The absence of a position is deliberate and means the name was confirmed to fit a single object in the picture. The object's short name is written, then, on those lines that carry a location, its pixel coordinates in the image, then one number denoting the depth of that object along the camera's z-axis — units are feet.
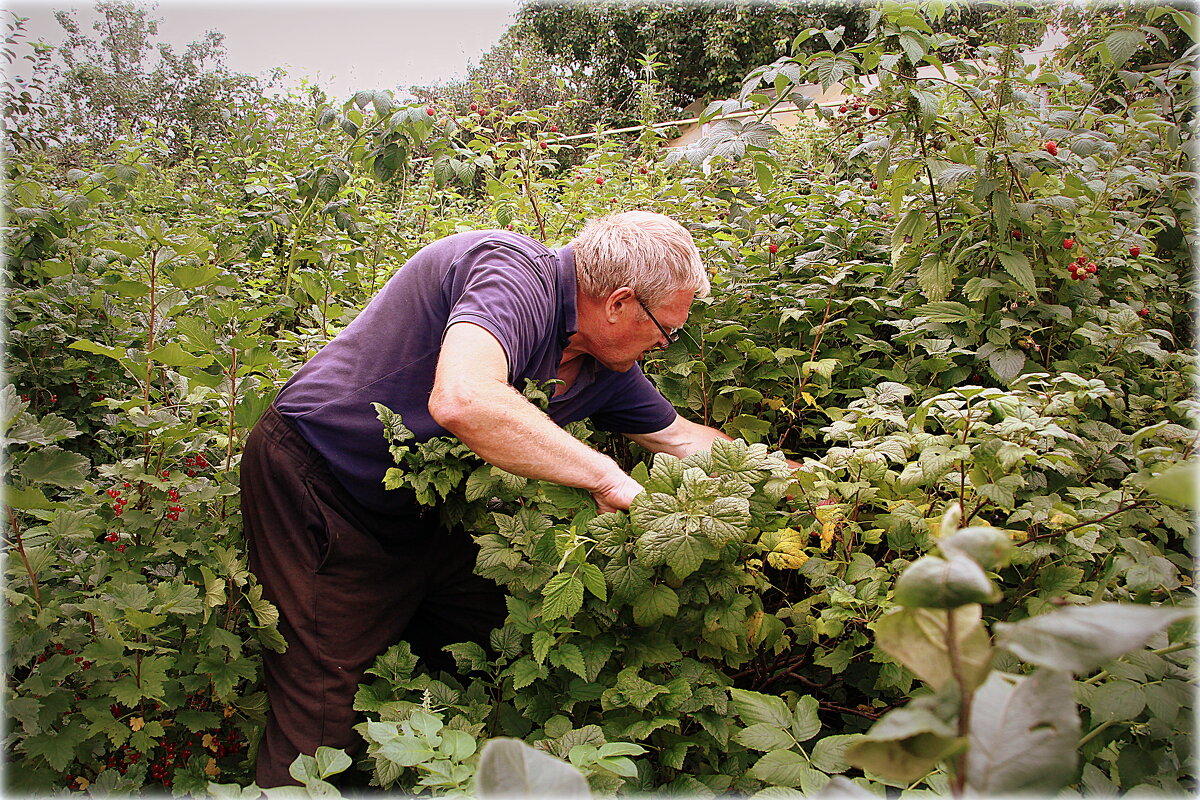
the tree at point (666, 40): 54.03
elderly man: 6.40
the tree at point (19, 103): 12.09
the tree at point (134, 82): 46.47
